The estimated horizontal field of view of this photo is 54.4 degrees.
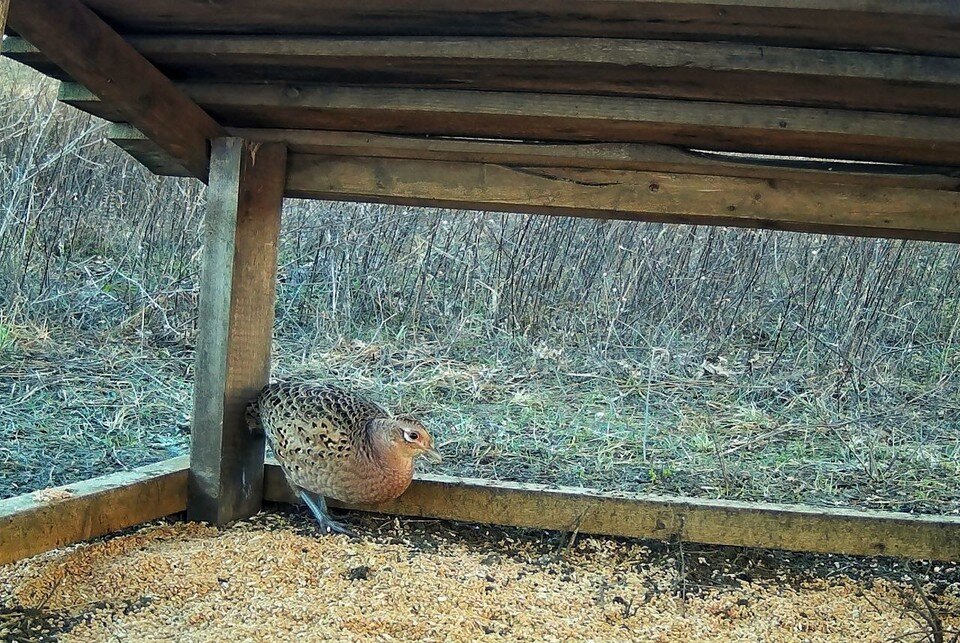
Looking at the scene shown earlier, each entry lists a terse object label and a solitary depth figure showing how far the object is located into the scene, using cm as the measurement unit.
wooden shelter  283
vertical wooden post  184
